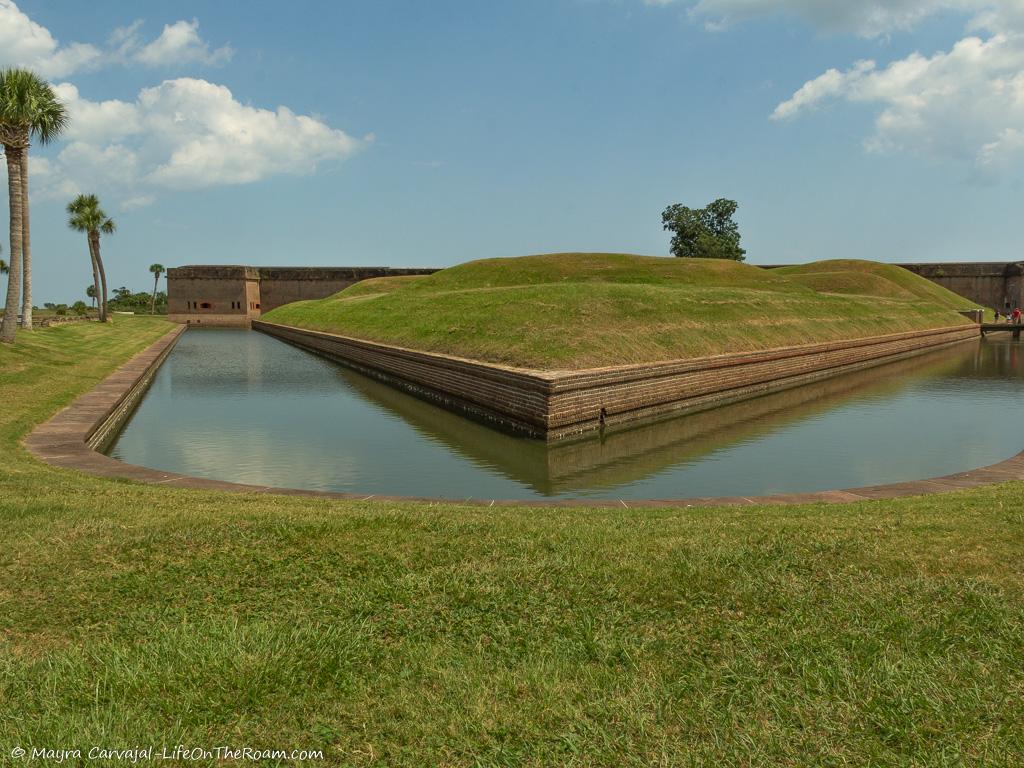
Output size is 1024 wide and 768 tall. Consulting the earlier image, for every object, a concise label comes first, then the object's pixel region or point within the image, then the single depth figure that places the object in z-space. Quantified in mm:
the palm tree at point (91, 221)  55406
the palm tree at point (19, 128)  25250
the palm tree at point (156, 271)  93438
